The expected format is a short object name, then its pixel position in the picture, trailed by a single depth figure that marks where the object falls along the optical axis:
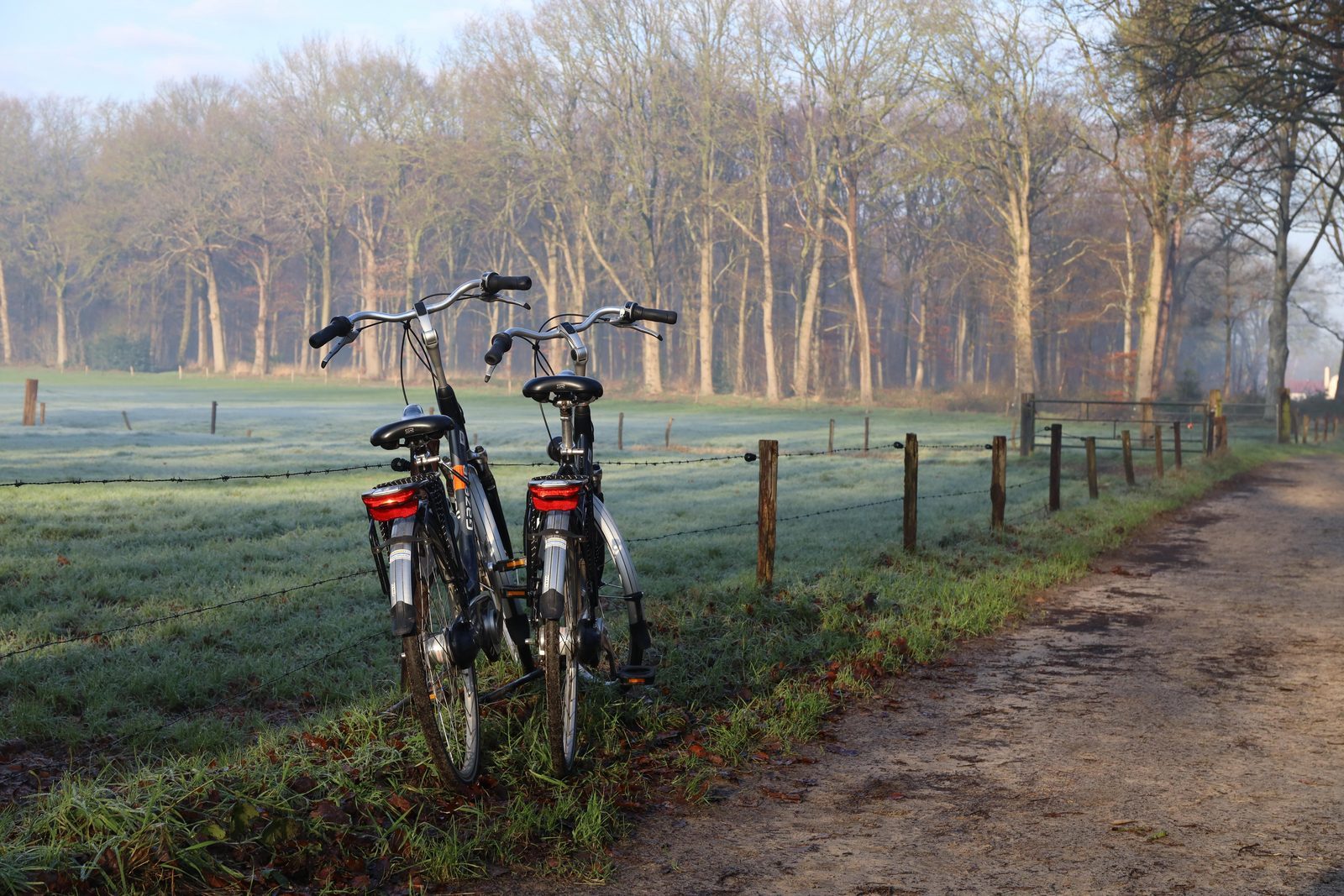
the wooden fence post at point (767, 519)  9.51
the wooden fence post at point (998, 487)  13.81
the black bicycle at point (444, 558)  4.41
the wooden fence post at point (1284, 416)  38.00
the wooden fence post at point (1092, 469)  18.16
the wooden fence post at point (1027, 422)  28.42
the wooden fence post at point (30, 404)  33.53
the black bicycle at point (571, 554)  4.82
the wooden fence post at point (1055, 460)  16.12
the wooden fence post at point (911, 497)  11.85
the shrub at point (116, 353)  83.62
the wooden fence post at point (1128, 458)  20.45
